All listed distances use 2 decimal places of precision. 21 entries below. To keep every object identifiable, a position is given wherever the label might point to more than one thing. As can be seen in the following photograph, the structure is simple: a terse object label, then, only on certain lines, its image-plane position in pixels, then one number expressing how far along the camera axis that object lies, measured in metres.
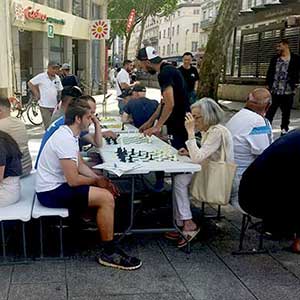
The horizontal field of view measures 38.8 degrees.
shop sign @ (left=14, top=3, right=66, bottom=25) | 14.43
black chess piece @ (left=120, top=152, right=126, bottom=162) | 3.65
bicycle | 11.46
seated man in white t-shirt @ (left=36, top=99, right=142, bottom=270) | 3.23
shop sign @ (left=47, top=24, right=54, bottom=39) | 15.67
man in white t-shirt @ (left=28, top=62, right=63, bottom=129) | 8.12
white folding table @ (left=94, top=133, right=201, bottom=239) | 3.38
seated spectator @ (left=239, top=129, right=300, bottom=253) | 3.10
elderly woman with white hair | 3.60
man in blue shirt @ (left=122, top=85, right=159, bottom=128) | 5.88
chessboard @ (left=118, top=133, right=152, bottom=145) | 4.68
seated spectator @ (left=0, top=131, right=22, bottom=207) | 3.29
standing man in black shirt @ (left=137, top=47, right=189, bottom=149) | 4.42
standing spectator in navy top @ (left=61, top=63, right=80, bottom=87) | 9.07
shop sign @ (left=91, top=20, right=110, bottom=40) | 13.42
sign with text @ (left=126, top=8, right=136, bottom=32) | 19.08
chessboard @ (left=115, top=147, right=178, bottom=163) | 3.69
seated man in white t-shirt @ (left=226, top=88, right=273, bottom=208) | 3.82
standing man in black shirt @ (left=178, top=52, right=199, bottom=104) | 8.98
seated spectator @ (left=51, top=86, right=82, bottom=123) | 4.78
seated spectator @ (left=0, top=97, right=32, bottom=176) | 3.72
